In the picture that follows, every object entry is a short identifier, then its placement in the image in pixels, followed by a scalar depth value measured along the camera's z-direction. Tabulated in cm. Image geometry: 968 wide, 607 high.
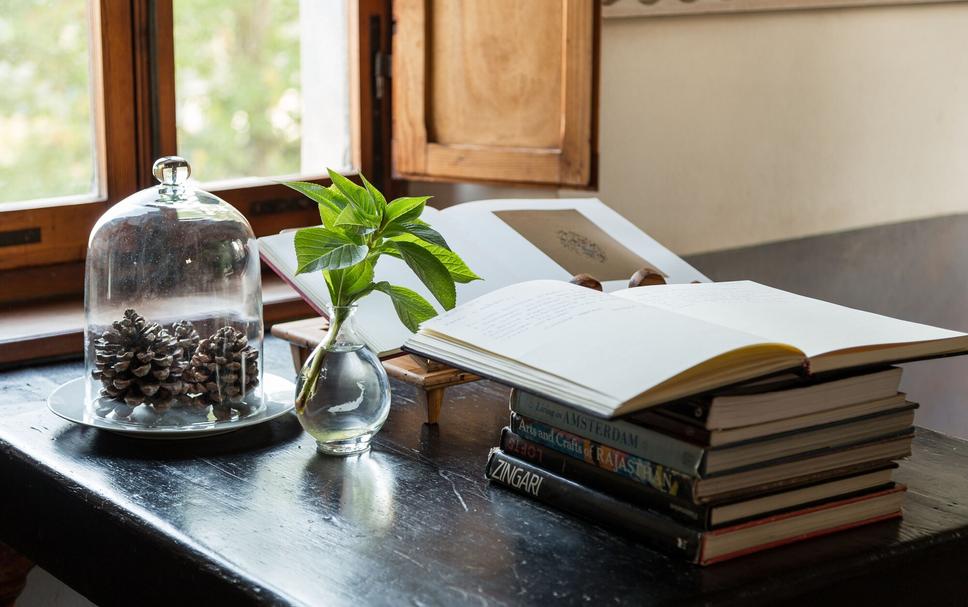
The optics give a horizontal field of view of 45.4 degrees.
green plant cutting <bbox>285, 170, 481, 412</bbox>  99
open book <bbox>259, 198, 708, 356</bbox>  118
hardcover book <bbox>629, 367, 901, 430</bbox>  80
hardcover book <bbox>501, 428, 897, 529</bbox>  81
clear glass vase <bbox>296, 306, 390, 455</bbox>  101
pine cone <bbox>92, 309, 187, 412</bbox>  107
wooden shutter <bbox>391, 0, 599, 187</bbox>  171
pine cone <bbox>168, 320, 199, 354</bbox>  109
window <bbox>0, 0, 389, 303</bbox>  167
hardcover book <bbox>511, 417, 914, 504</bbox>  81
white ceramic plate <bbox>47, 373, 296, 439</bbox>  105
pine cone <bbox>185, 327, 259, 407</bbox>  108
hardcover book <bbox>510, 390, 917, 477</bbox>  81
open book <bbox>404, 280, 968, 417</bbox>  78
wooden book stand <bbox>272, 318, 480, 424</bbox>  110
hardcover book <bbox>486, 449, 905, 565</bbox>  81
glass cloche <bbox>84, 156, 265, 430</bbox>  108
